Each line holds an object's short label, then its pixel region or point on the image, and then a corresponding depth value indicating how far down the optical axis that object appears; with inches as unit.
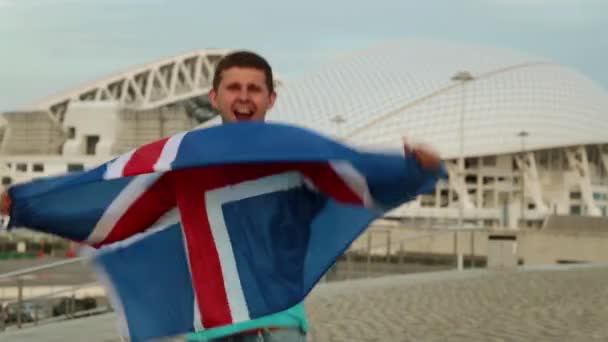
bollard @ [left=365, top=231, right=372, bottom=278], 632.6
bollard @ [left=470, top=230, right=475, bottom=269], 756.6
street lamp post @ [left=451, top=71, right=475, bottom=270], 739.2
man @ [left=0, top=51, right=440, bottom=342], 112.0
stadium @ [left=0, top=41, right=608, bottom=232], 2495.1
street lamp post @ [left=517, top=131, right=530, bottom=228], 2386.8
